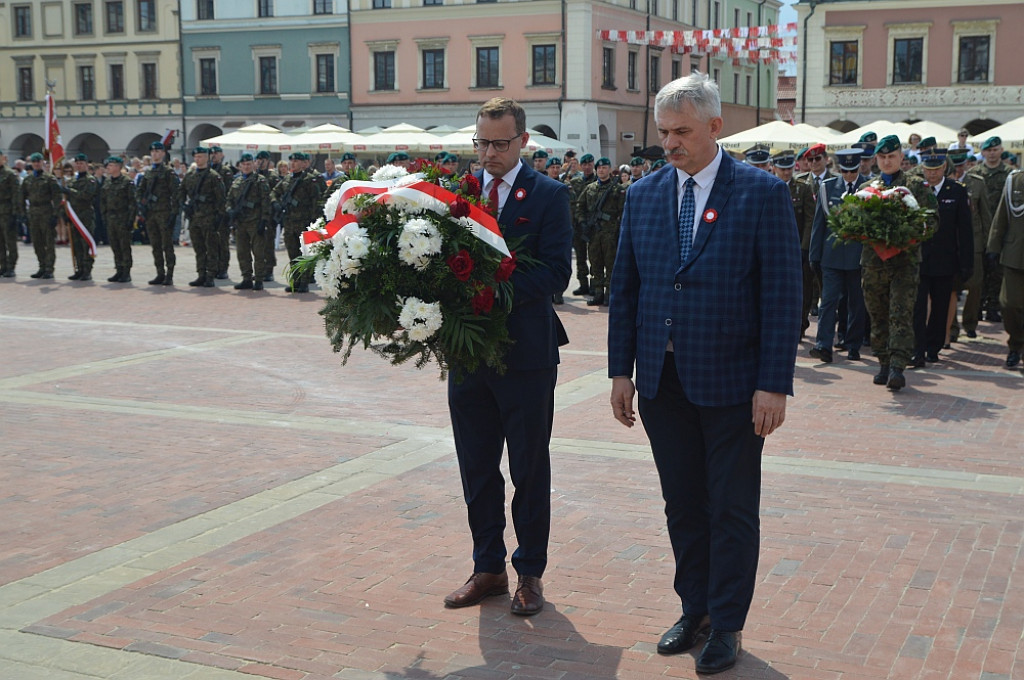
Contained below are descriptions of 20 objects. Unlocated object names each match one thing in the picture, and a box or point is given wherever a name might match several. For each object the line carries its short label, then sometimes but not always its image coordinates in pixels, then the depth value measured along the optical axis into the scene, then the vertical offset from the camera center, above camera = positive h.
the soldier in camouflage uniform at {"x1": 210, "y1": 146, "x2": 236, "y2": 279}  19.11 -0.99
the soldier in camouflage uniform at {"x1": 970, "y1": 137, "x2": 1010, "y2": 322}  14.30 -0.30
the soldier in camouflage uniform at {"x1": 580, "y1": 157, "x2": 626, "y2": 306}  16.88 -0.89
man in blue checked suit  4.21 -0.61
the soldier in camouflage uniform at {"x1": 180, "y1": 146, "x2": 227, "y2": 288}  18.73 -0.77
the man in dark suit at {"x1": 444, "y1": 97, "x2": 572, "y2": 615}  4.85 -0.94
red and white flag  21.45 +0.33
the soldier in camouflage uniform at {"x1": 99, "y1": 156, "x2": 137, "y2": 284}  19.59 -0.90
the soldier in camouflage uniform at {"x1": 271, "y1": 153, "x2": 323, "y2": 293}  18.72 -0.64
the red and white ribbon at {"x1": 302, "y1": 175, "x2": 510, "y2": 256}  4.57 -0.15
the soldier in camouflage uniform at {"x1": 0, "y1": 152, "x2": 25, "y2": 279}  20.41 -1.01
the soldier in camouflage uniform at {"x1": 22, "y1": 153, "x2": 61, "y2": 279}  20.00 -0.89
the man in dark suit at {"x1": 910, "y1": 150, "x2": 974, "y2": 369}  11.10 -0.80
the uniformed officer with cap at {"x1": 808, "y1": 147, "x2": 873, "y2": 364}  11.62 -1.09
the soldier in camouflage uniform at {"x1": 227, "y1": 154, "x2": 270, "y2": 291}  18.45 -0.91
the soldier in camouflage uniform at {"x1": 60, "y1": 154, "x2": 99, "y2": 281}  19.83 -0.81
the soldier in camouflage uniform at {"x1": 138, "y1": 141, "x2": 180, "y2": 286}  19.09 -0.78
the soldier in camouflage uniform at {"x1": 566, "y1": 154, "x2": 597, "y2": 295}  17.91 -0.96
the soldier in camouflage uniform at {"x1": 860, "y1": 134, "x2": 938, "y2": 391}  10.15 -1.12
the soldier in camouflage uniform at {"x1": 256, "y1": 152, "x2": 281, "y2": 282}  18.80 -1.08
